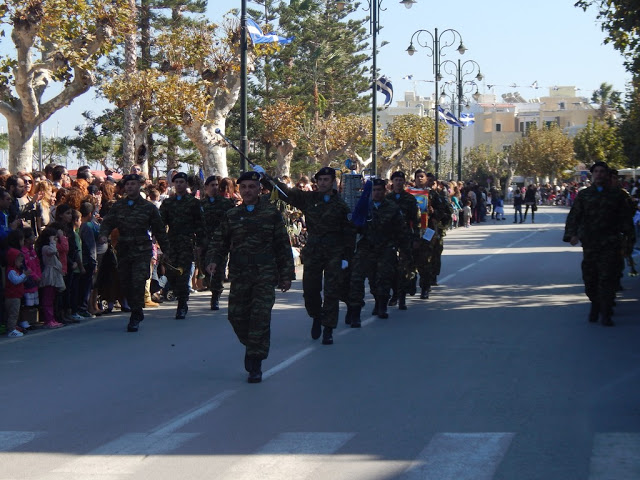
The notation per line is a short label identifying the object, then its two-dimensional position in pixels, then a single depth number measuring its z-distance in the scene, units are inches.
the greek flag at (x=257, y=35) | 937.5
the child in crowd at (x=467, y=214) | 1755.7
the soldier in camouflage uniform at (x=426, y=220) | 640.4
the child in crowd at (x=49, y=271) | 521.0
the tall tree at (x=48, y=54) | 845.8
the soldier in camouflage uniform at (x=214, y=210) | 592.4
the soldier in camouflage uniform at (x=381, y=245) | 534.6
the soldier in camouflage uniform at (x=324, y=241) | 458.9
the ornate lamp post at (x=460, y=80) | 1988.2
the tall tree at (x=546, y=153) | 4306.1
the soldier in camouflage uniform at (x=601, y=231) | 503.2
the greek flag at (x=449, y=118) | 1956.0
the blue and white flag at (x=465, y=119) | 2041.1
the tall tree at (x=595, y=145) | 2654.5
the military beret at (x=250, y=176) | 374.6
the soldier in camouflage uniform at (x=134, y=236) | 503.2
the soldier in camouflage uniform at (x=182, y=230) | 555.8
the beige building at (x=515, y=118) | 5561.0
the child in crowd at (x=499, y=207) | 2055.9
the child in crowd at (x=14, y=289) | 496.4
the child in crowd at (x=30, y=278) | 505.7
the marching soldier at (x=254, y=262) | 370.6
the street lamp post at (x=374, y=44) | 1289.4
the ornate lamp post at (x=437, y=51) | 1677.7
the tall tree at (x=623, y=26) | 707.4
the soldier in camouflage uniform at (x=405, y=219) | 569.6
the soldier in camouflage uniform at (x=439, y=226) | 649.0
